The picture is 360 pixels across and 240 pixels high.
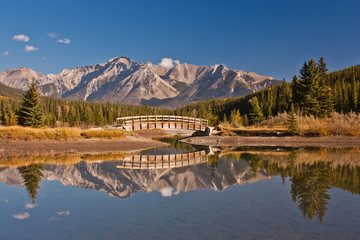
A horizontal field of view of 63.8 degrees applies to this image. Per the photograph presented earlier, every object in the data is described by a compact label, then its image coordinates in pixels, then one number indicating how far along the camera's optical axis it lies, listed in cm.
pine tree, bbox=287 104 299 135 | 4157
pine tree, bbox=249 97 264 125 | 7162
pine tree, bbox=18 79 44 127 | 3959
